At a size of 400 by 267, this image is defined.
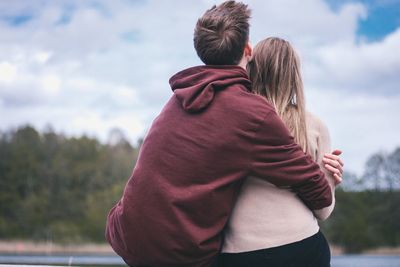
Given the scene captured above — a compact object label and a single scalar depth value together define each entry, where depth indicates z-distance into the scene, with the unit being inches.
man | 78.9
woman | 82.0
